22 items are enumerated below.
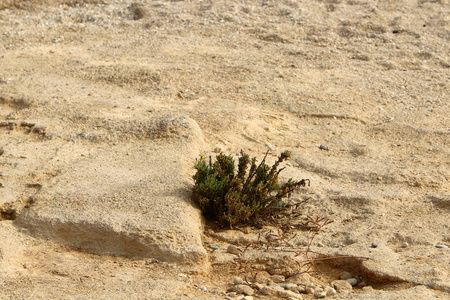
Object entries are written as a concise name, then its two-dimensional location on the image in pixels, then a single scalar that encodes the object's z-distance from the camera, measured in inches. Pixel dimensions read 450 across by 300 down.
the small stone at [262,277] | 238.1
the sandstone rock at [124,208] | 249.8
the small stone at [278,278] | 239.1
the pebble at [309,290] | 230.2
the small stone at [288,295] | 223.1
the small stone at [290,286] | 231.0
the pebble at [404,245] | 258.1
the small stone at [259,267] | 246.5
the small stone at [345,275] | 243.4
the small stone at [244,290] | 225.9
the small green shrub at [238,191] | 267.0
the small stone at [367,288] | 231.5
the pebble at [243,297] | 219.9
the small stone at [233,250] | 255.9
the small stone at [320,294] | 226.5
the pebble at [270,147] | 348.4
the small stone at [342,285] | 233.8
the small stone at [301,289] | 231.5
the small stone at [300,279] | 238.7
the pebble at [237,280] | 234.2
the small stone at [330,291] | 229.0
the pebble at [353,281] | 238.8
